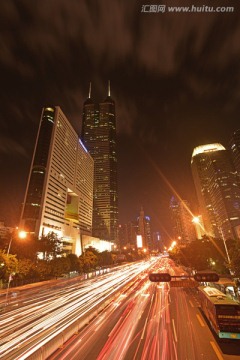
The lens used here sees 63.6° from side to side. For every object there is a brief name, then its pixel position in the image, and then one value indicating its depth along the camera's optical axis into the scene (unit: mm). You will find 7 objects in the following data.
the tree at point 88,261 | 89706
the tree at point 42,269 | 54512
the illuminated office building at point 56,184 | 112375
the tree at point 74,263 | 80406
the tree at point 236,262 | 31672
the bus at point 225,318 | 14172
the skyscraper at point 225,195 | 168750
